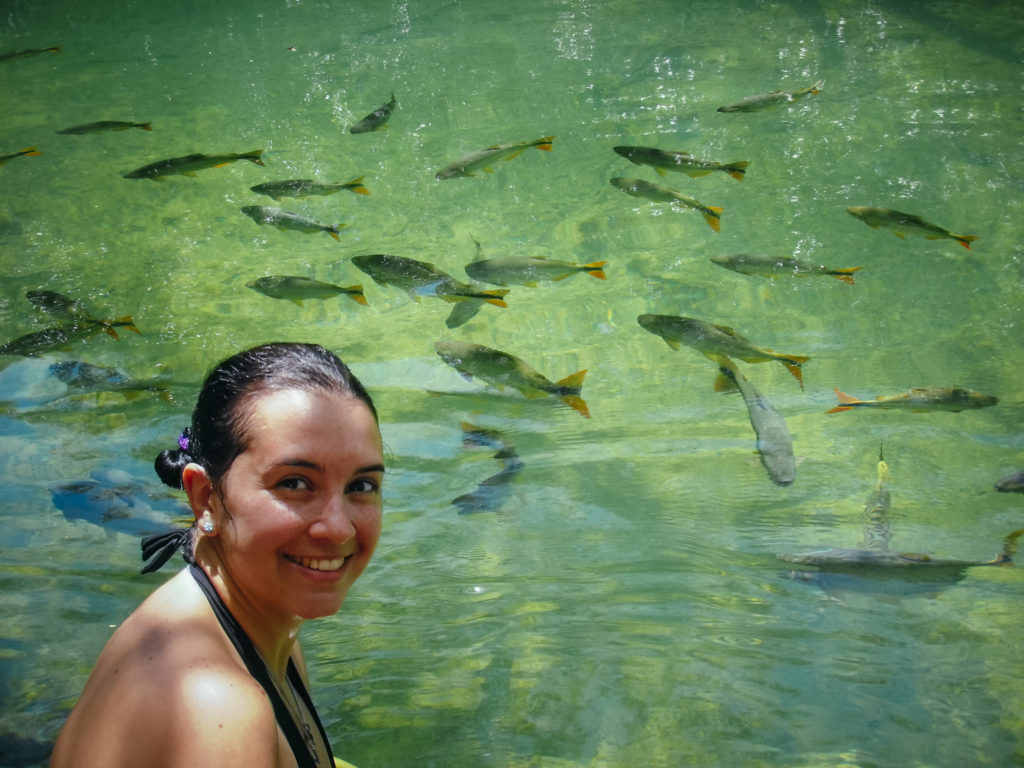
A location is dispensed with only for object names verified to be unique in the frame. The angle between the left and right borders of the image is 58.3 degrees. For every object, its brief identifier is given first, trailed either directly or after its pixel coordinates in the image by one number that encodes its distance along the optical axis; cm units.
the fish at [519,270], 541
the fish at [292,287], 536
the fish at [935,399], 441
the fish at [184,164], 588
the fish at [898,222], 516
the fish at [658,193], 544
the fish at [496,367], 454
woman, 147
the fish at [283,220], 569
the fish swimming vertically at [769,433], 434
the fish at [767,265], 519
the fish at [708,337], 470
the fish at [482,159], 595
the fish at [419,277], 508
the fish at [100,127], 650
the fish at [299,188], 594
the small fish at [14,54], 866
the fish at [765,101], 605
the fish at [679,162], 550
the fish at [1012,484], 446
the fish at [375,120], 663
